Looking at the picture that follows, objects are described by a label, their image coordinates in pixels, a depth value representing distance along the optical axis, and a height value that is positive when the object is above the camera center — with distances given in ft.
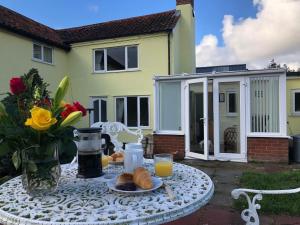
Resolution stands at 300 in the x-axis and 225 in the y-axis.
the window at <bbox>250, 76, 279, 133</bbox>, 20.86 +0.71
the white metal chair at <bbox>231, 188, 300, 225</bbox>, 5.61 -2.40
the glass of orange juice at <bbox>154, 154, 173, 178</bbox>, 5.89 -1.41
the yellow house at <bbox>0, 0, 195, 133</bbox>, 32.03 +8.49
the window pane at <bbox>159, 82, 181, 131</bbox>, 23.88 +0.68
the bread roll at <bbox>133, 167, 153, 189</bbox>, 4.85 -1.47
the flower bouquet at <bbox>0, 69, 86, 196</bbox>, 4.24 -0.34
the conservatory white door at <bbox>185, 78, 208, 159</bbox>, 21.80 -0.61
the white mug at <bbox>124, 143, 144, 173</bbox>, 5.83 -1.21
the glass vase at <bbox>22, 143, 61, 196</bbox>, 4.26 -1.10
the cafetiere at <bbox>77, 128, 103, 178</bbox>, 5.42 -0.96
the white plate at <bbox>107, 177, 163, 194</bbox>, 4.76 -1.62
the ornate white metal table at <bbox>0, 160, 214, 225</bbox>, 3.94 -1.80
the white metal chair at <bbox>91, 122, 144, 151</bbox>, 12.03 -0.84
